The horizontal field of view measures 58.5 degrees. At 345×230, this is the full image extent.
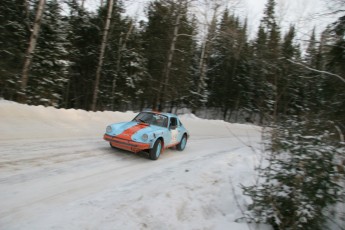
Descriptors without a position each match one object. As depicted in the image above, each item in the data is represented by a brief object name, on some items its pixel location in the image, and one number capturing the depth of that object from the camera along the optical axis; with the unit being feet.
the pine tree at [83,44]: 87.42
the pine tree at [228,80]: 133.08
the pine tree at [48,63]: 66.54
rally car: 29.01
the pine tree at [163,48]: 83.66
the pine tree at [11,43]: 52.38
